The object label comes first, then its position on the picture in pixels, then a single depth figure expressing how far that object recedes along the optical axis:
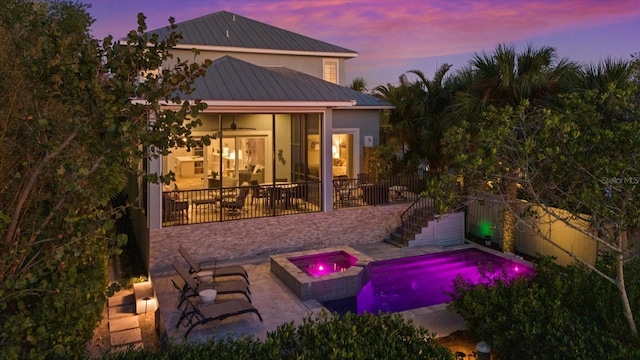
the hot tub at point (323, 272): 12.42
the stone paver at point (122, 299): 12.45
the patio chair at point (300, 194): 17.17
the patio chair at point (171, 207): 15.05
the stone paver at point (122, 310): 11.86
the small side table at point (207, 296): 10.74
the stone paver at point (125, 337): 9.99
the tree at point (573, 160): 7.07
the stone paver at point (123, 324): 10.72
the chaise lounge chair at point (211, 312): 9.68
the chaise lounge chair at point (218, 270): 12.69
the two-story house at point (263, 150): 15.19
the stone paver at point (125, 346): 9.39
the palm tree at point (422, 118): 21.08
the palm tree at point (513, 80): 14.41
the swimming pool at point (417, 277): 12.70
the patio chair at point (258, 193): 16.87
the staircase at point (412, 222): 17.77
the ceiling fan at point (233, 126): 19.17
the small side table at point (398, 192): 18.80
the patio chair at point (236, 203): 15.96
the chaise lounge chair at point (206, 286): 10.94
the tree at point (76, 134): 3.89
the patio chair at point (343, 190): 18.05
